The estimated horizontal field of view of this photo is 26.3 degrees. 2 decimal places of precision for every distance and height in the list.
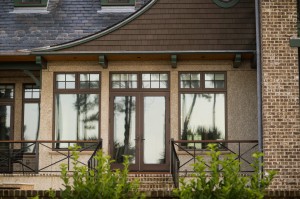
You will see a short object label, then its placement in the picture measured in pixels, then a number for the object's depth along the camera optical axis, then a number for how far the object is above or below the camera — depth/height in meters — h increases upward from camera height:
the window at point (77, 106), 16.67 +0.45
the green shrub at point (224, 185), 8.05 -0.79
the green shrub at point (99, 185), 8.18 -0.80
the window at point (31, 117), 18.27 +0.17
